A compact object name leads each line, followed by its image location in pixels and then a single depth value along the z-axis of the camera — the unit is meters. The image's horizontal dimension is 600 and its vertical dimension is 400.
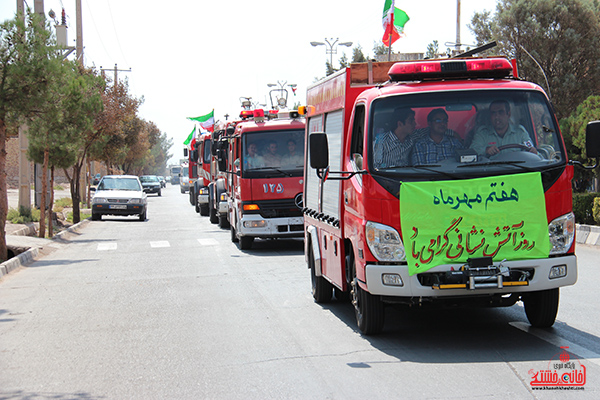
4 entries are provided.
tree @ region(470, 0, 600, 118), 30.56
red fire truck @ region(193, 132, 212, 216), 30.22
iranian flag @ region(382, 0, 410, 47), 21.52
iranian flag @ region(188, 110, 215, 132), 43.00
